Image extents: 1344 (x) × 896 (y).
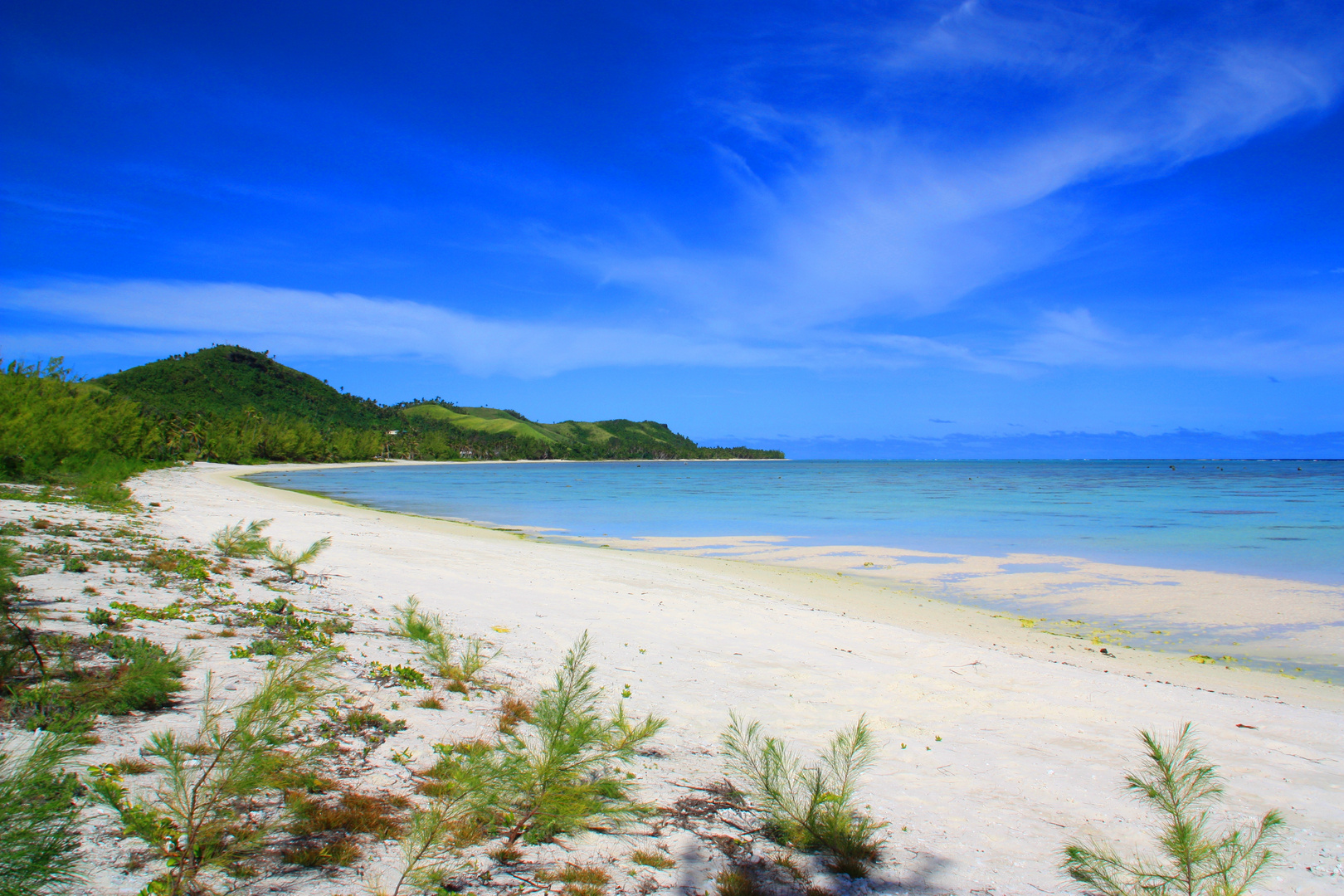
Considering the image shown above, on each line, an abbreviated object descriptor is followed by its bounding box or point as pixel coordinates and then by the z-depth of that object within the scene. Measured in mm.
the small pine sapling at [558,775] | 3578
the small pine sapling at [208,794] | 2842
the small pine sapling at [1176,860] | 3025
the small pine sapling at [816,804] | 3686
